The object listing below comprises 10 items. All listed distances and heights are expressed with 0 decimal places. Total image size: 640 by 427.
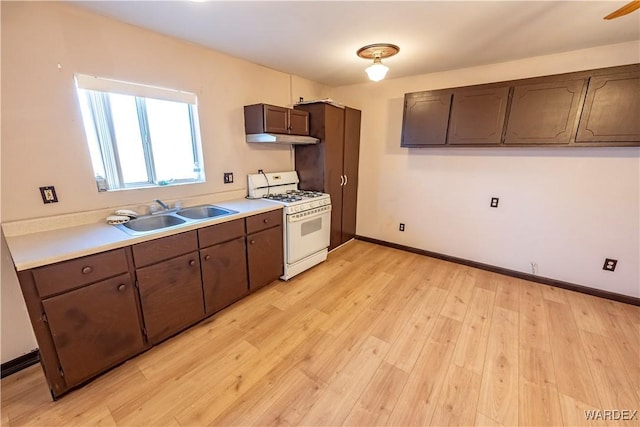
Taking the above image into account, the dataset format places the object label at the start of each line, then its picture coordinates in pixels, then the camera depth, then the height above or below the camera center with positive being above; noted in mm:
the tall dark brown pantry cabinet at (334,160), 3176 -77
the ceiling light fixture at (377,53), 2242 +925
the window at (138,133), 1912 +161
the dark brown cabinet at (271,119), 2691 +369
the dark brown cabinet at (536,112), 2137 +417
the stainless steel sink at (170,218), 1972 -539
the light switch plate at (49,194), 1698 -278
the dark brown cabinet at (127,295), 1377 -916
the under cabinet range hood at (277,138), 2734 +173
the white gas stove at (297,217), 2781 -702
